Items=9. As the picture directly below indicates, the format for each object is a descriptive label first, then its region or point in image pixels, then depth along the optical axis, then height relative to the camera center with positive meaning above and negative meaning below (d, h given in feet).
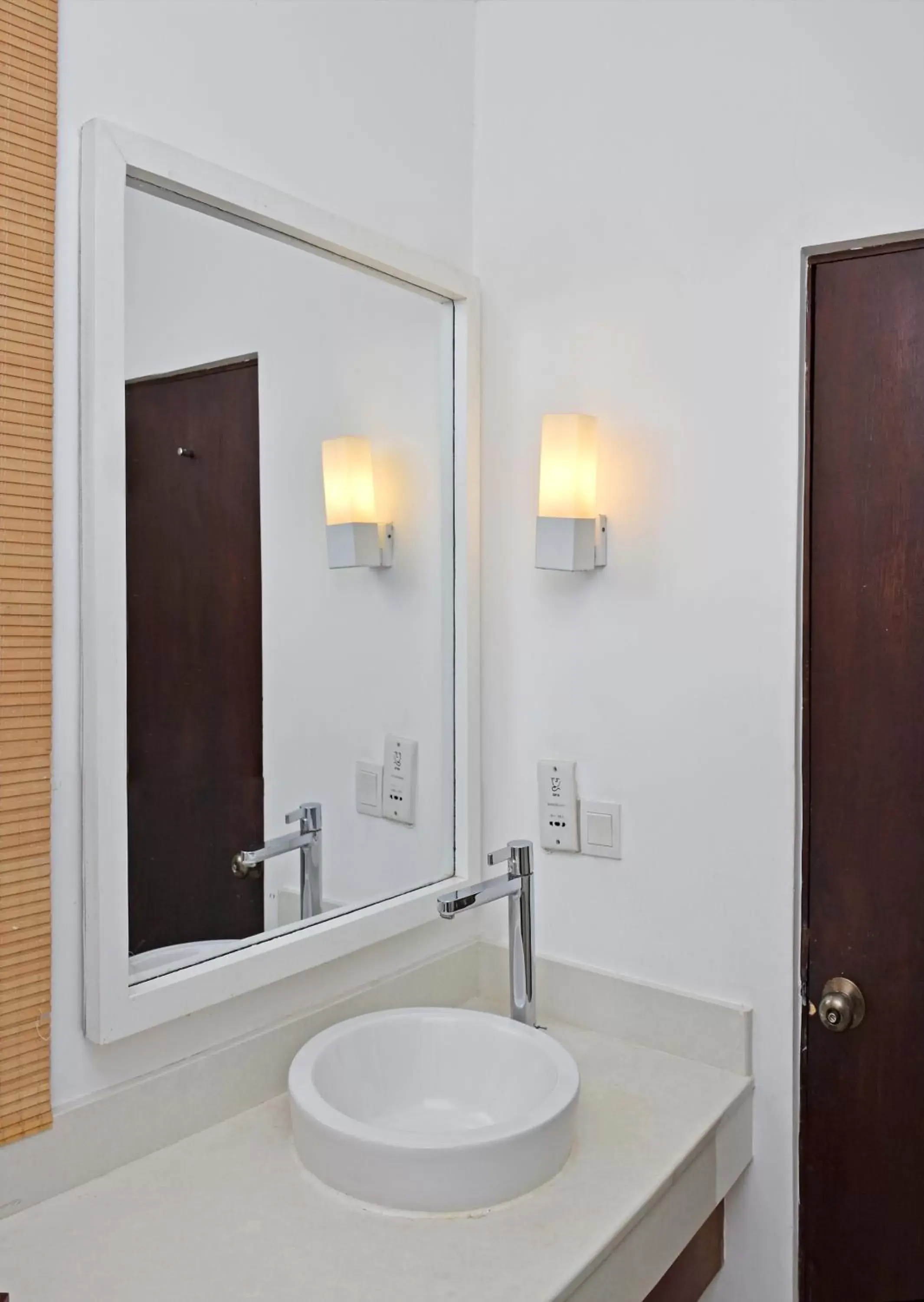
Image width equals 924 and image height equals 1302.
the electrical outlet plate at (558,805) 5.04 -0.82
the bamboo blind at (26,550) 3.23 +0.32
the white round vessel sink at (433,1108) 3.43 -1.83
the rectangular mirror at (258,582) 3.51 +0.27
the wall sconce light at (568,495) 4.72 +0.73
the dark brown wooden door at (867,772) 4.14 -0.54
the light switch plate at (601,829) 4.91 -0.93
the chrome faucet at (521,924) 4.54 -1.29
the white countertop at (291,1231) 3.07 -1.99
